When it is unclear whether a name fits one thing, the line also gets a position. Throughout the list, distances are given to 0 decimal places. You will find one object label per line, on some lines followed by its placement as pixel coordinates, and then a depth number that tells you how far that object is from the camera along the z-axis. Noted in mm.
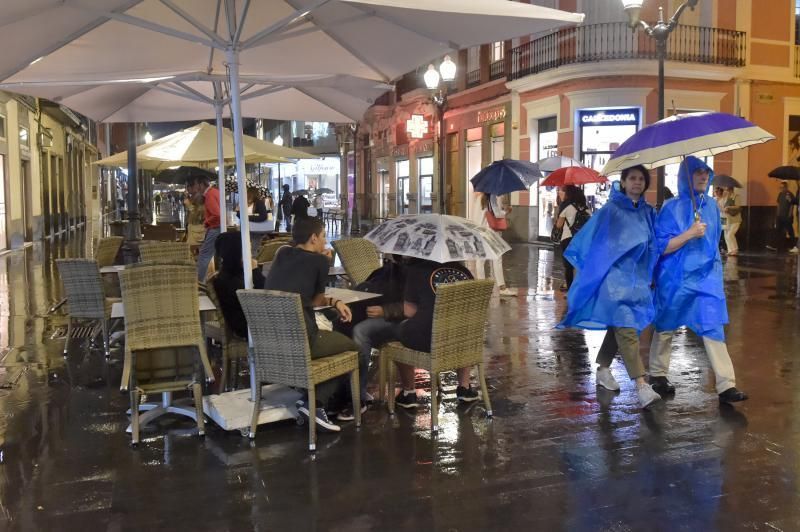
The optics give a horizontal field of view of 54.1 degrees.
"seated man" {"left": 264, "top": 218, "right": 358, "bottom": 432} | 4938
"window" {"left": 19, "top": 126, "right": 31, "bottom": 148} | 22953
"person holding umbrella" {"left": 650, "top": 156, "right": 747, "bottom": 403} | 5609
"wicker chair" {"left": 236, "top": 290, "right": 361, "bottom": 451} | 4582
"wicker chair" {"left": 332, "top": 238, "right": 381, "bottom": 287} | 7766
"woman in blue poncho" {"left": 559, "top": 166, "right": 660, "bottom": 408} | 5547
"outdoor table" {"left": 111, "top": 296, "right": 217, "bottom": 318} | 5730
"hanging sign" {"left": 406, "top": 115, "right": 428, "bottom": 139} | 28547
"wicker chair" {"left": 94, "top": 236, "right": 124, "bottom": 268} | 9156
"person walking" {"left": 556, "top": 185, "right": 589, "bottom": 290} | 10742
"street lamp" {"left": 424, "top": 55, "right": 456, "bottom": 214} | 15883
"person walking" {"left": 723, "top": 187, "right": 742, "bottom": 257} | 18719
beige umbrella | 10445
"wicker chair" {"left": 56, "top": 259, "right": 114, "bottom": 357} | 7102
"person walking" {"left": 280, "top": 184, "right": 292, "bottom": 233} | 28622
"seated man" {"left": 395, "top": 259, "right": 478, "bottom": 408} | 5152
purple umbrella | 5289
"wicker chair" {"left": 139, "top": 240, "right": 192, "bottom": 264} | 8453
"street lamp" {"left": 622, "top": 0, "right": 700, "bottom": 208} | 13235
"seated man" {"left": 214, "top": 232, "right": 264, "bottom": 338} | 5598
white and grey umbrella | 5156
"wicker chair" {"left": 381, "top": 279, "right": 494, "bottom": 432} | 4945
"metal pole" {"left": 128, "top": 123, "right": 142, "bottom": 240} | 12078
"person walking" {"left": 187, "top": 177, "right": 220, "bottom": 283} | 9398
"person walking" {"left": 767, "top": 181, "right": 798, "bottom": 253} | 19297
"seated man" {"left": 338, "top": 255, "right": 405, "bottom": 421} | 5523
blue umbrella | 10617
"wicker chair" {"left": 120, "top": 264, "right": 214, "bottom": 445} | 4930
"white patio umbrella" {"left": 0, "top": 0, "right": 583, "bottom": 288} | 4891
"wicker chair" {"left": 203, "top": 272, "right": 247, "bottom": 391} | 5602
